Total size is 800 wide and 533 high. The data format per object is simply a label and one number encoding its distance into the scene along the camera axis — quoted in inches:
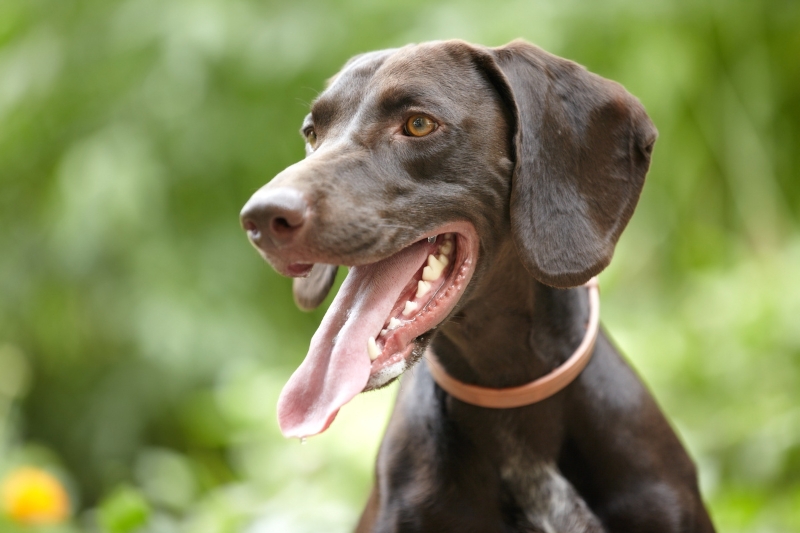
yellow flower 289.7
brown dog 168.7
